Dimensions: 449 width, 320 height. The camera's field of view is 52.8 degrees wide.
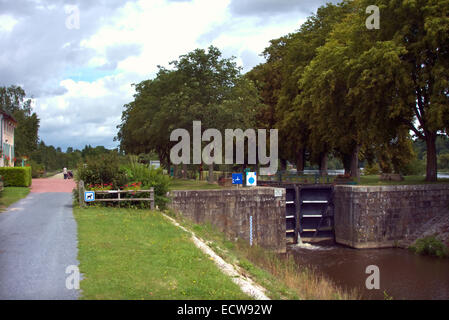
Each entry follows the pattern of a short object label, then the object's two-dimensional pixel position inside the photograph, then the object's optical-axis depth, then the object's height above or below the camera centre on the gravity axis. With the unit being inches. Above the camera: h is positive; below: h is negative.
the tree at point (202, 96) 1370.6 +218.7
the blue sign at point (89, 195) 838.5 -55.2
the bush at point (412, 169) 2608.3 -29.8
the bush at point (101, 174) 917.2 -16.6
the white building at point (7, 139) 1613.6 +105.4
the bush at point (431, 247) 1002.7 -190.4
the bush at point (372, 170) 2691.9 -37.2
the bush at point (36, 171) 2323.6 -25.7
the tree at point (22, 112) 3088.1 +380.3
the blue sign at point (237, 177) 1180.4 -31.5
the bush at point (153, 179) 914.1 -27.8
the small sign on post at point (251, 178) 1086.4 -31.4
